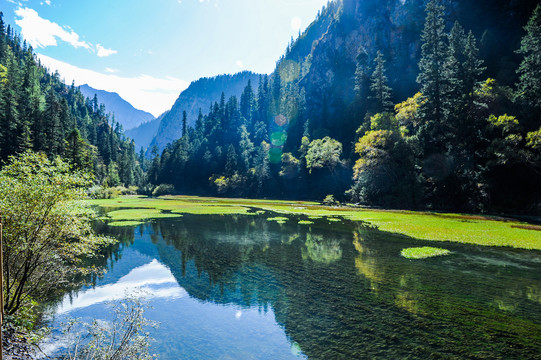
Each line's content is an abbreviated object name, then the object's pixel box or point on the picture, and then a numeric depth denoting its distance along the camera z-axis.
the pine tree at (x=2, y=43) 154.12
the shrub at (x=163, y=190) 168.12
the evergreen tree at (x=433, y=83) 67.50
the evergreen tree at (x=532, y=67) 52.07
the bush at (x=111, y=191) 106.62
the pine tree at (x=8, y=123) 93.69
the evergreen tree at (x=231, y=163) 163.25
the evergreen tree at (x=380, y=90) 95.88
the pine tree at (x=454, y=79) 64.31
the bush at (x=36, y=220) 12.73
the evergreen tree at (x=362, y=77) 111.69
